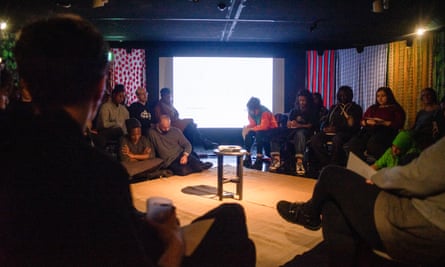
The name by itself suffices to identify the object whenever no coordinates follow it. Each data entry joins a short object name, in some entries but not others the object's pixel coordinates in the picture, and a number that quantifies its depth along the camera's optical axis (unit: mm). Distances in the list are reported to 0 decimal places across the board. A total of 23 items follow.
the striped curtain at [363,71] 7034
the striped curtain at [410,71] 6199
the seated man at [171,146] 4867
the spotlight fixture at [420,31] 5960
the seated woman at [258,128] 5895
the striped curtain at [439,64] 5895
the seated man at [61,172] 684
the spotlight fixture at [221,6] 4773
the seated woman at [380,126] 4672
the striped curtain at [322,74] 7945
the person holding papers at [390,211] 1560
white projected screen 7766
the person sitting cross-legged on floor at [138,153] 4566
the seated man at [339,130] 5094
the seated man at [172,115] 5707
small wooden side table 3722
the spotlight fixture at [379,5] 4367
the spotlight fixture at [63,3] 4562
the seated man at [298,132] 5434
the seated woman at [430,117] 4735
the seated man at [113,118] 5102
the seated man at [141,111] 5648
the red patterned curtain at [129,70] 7527
